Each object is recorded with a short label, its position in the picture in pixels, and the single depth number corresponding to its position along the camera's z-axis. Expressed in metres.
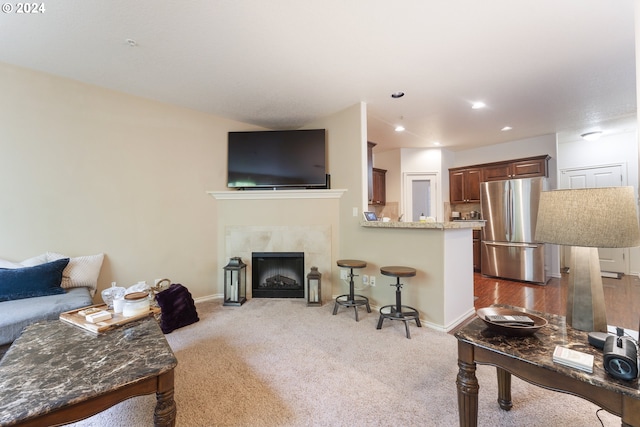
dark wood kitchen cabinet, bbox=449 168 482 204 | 5.51
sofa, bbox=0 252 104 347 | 1.93
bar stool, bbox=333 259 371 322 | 3.03
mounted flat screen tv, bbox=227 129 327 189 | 3.85
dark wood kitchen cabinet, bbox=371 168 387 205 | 5.62
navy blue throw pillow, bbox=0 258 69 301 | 2.21
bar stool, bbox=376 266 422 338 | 2.61
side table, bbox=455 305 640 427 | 0.87
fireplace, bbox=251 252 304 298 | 3.74
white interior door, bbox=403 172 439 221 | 5.79
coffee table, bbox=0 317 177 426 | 0.99
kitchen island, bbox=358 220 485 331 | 2.70
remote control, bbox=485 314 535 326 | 1.27
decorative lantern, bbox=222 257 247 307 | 3.43
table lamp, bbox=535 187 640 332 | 1.10
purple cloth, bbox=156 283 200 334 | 2.66
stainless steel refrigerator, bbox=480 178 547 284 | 4.43
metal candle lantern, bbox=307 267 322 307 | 3.40
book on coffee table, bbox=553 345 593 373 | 0.95
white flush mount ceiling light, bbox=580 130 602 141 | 4.58
